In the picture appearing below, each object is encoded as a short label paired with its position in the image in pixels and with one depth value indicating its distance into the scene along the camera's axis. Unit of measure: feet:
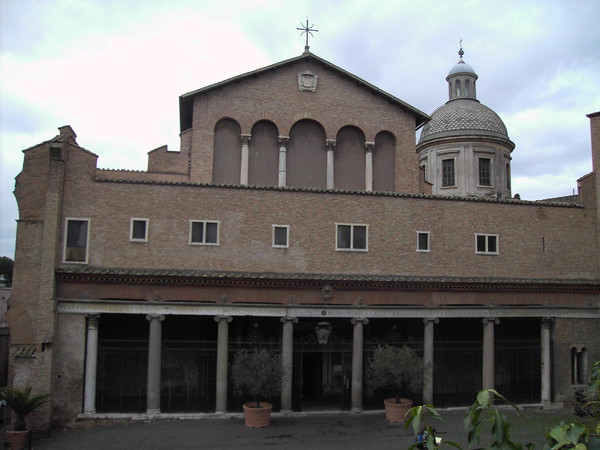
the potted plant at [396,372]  60.29
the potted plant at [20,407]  50.31
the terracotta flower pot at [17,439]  50.11
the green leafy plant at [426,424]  13.31
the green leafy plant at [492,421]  12.41
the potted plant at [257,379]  58.18
